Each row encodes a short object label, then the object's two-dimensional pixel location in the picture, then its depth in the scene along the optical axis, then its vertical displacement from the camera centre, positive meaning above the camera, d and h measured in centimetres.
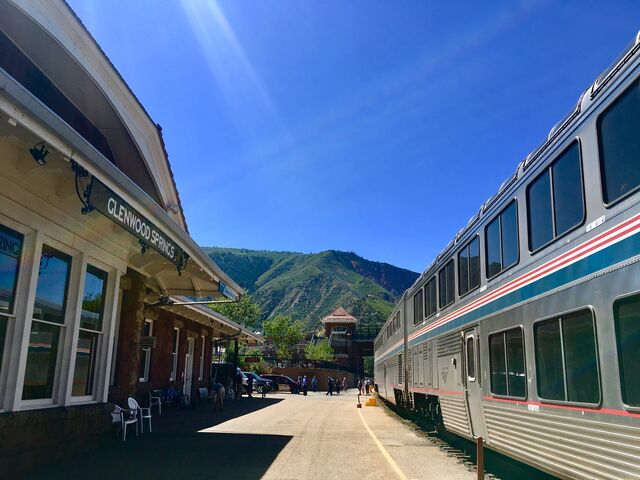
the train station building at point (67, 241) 632 +178
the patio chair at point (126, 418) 1068 -115
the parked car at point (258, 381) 3666 -120
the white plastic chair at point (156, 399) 1652 -115
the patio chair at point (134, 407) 1138 -94
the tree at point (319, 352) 7011 +158
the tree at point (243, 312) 5553 +512
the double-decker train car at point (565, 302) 449 +71
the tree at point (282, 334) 6638 +350
